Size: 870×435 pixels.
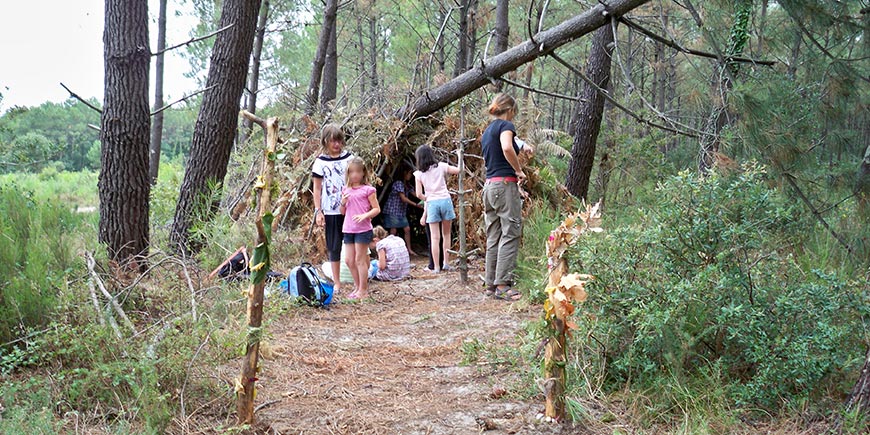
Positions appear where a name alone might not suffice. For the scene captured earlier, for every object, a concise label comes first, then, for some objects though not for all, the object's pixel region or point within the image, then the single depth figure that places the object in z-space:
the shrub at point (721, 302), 3.08
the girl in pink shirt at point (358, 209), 6.21
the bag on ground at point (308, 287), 5.93
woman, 6.01
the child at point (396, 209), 8.79
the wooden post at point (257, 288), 3.00
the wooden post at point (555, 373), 3.08
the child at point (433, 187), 7.52
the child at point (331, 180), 6.40
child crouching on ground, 7.46
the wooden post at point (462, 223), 6.90
